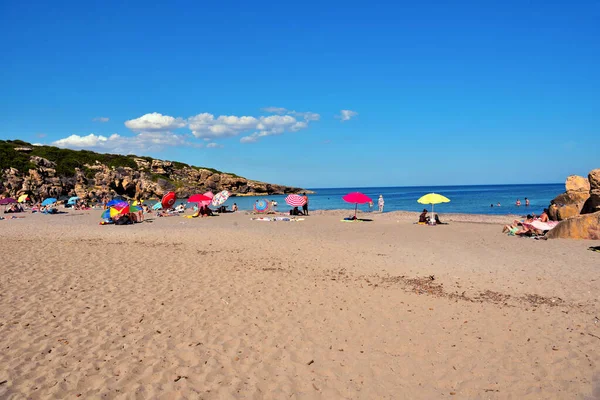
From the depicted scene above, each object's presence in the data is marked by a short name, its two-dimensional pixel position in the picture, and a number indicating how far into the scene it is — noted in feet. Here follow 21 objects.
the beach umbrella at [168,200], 120.98
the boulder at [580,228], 57.88
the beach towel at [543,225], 65.00
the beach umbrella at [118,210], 92.73
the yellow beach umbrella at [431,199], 82.79
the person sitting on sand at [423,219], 90.64
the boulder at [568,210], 73.81
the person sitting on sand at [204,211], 115.96
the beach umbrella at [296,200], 113.29
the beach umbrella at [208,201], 114.21
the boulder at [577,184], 76.33
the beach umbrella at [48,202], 145.82
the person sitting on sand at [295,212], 119.05
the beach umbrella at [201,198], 112.74
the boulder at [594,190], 61.57
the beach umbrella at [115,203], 93.86
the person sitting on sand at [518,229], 65.00
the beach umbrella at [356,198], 93.71
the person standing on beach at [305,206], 117.19
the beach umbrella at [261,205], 125.79
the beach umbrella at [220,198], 116.47
